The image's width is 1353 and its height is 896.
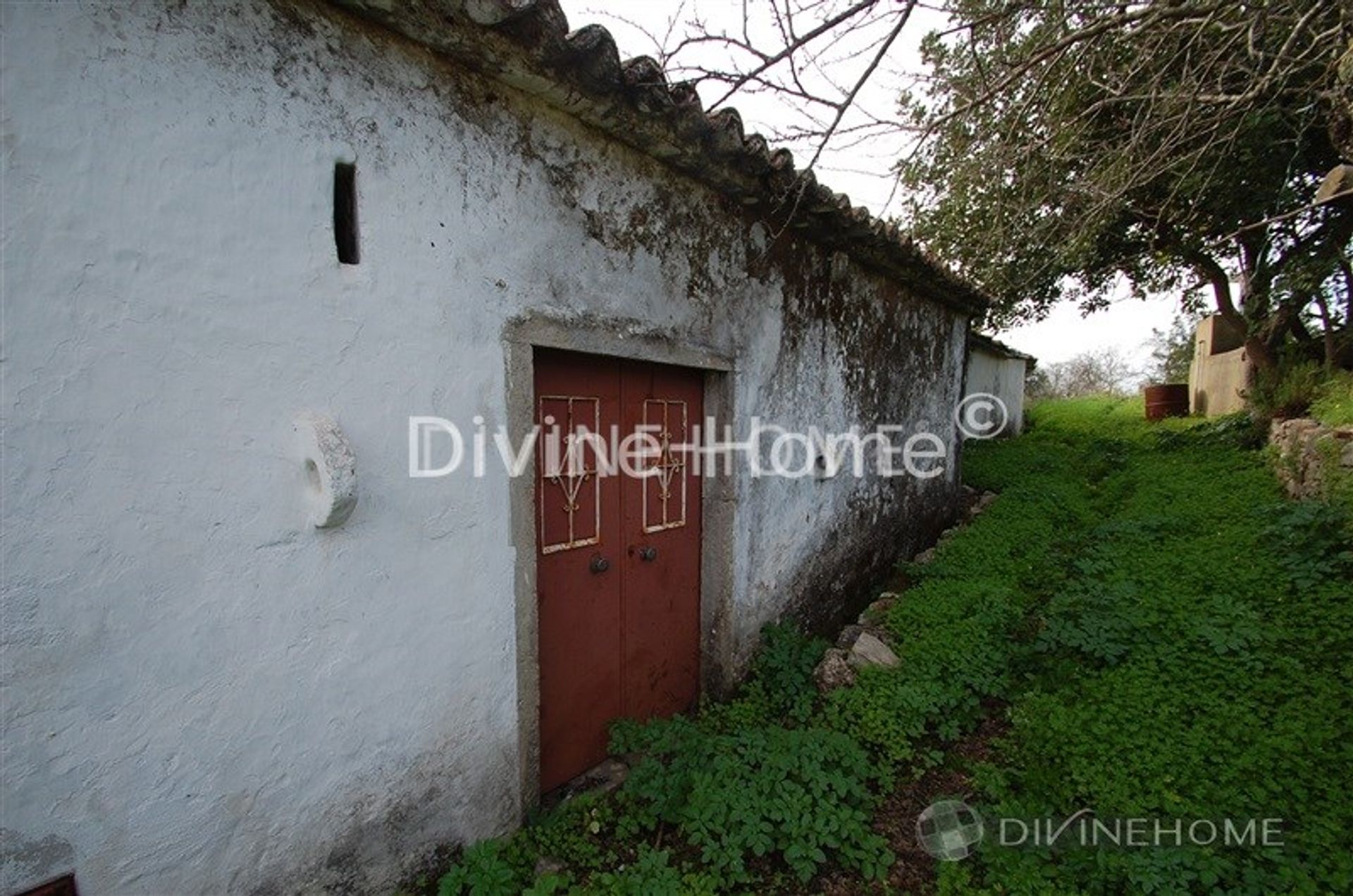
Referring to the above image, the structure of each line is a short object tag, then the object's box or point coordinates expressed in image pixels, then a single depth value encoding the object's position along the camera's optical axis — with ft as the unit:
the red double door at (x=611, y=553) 9.16
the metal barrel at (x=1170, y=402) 43.83
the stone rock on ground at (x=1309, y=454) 16.90
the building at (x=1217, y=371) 34.78
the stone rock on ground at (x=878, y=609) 14.83
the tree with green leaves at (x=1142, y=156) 9.34
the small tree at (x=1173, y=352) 64.39
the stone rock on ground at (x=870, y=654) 12.39
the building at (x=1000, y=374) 48.67
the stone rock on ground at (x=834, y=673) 12.01
